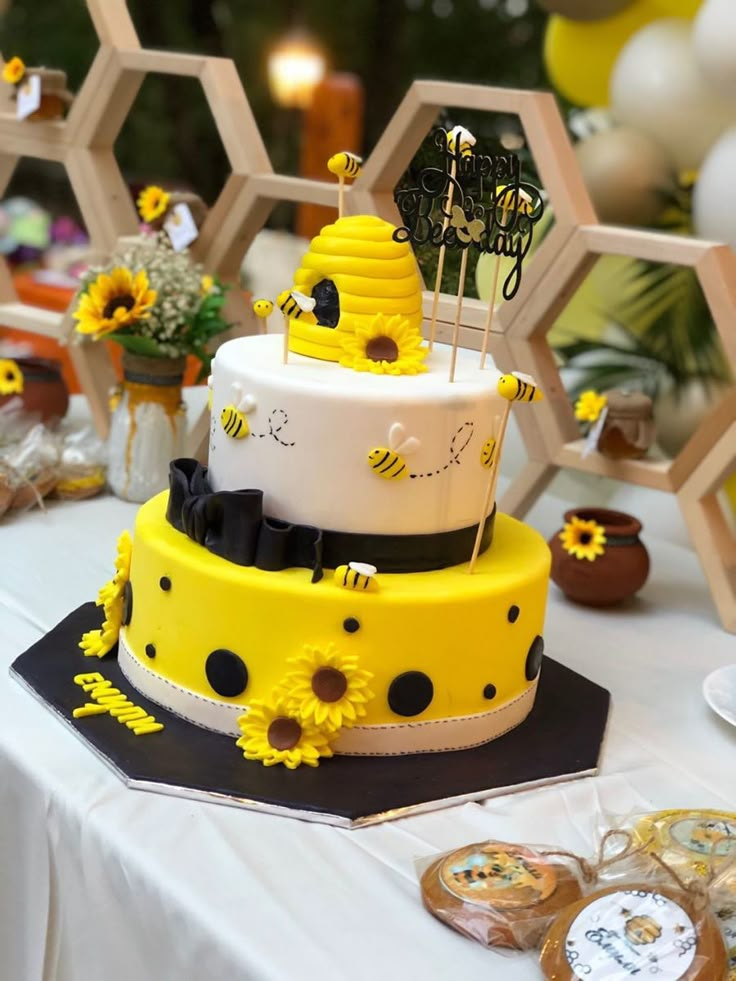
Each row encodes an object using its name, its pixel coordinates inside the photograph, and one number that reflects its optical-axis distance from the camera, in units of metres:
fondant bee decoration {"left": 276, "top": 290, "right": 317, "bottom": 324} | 1.17
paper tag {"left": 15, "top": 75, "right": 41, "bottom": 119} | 2.05
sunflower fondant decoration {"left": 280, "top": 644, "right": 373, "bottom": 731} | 1.10
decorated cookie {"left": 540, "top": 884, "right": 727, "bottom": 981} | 0.80
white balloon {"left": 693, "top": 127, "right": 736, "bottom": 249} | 1.84
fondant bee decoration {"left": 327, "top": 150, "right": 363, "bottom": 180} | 1.26
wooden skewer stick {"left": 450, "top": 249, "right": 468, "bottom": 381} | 1.17
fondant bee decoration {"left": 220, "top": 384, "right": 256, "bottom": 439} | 1.17
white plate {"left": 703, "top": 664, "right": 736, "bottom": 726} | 1.30
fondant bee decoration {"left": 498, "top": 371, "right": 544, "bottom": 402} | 1.09
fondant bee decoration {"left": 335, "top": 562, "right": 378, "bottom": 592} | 1.10
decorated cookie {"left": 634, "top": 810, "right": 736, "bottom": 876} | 0.95
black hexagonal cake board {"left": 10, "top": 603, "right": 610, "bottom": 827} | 1.07
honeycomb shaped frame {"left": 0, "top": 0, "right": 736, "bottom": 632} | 1.53
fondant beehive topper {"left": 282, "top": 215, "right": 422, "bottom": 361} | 1.20
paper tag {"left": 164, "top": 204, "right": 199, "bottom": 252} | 1.96
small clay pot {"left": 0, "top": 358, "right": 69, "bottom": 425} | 2.09
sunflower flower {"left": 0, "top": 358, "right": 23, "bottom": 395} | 2.04
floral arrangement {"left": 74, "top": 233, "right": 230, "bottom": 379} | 1.78
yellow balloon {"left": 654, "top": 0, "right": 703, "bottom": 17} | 2.12
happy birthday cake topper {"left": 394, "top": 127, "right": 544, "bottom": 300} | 1.16
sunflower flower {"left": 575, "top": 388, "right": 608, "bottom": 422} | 1.67
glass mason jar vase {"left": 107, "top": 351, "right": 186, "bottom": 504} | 1.86
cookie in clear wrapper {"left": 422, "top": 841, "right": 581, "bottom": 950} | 0.89
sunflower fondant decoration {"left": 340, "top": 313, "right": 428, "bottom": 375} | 1.19
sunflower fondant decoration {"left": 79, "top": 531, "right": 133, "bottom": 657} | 1.31
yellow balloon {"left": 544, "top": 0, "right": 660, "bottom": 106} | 2.14
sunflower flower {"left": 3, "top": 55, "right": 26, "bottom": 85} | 2.06
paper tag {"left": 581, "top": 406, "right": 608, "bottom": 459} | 1.63
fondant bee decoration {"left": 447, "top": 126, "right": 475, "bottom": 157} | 1.15
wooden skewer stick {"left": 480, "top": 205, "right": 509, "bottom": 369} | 1.19
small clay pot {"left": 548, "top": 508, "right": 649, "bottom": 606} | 1.58
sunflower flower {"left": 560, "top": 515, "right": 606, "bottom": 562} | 1.58
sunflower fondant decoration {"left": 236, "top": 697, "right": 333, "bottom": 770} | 1.12
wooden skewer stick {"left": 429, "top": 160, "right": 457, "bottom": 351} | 1.17
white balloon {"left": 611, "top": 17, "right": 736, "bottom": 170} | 2.00
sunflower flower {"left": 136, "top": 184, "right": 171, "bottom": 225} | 1.98
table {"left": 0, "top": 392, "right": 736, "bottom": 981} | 0.89
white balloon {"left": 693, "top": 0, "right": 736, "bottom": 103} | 1.75
